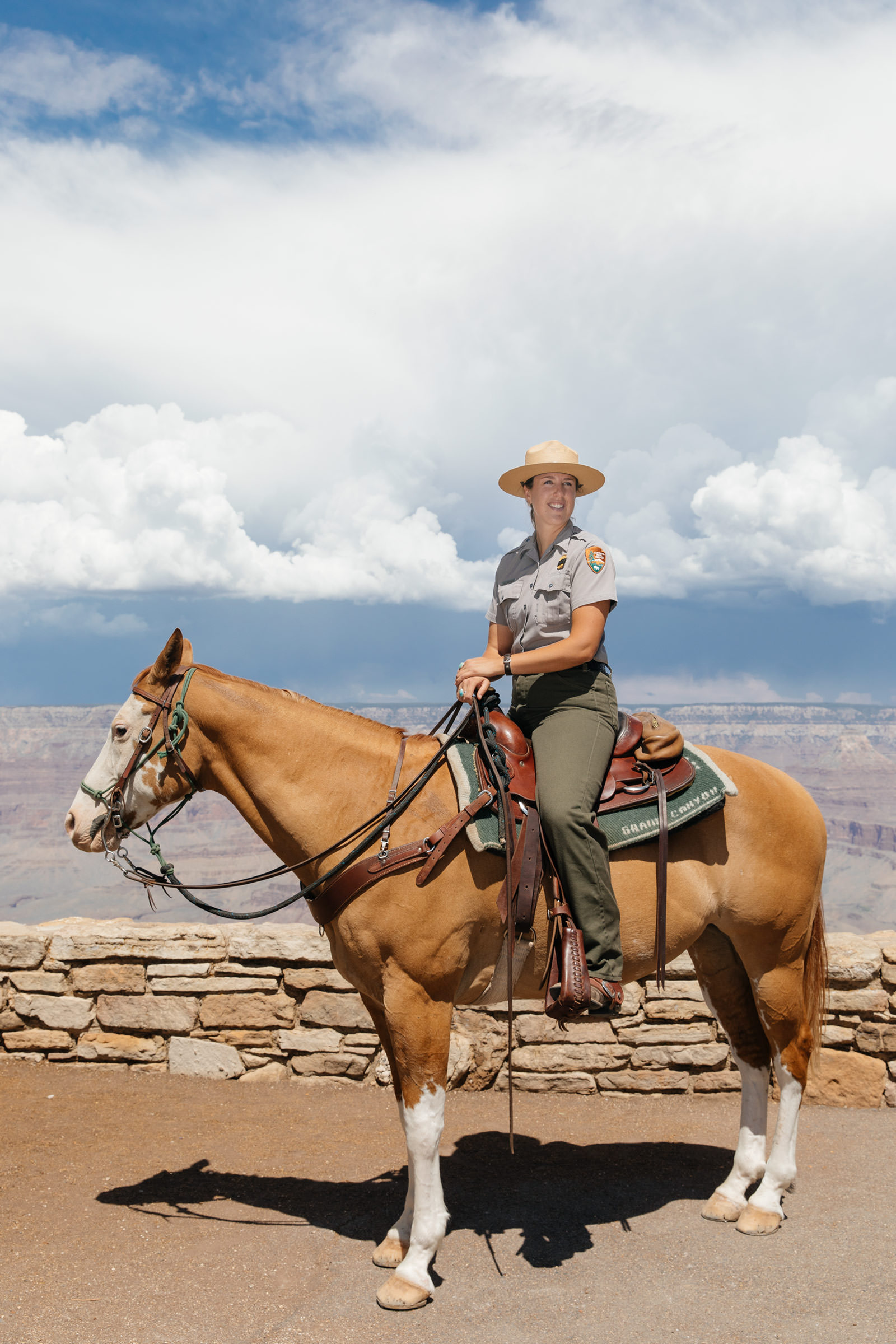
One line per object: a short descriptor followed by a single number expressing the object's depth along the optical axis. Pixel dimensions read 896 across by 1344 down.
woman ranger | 3.68
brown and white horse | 3.67
